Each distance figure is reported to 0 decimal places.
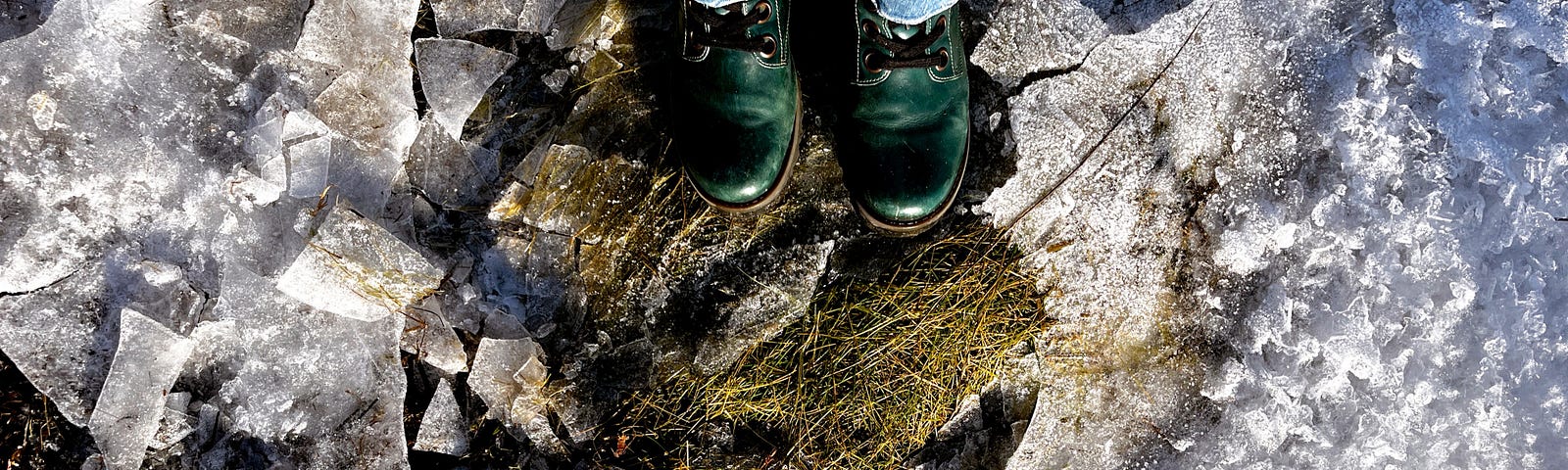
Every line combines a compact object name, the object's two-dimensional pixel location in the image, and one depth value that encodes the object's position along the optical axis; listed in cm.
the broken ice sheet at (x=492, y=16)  117
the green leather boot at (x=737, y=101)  110
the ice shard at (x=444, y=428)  117
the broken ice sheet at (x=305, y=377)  114
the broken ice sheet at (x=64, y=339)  114
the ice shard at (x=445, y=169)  118
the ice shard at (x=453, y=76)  116
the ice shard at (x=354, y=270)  112
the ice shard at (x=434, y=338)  117
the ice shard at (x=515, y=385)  116
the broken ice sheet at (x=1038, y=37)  118
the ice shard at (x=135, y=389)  113
